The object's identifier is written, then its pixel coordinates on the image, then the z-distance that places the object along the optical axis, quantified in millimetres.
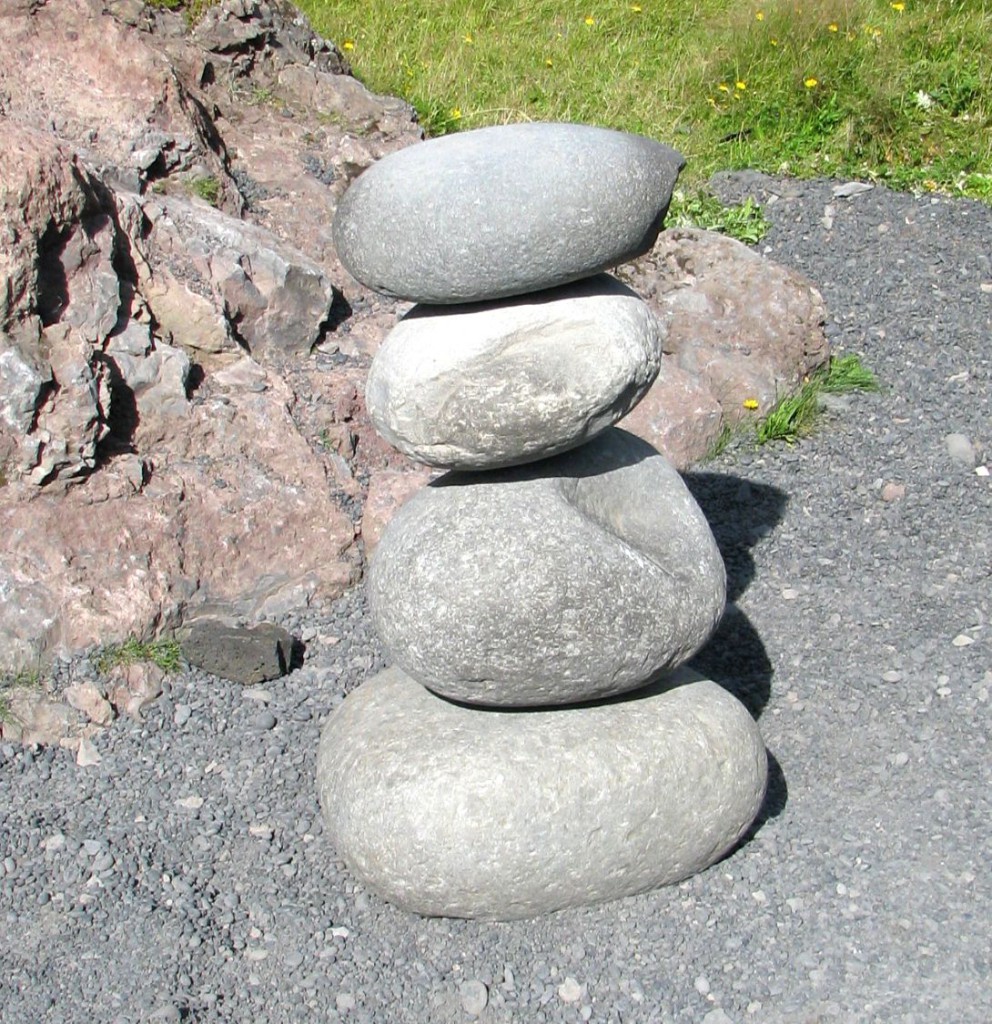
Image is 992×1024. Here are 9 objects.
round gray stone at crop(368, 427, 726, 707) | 3748
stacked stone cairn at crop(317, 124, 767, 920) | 3609
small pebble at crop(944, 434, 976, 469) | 6137
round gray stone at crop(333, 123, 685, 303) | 3521
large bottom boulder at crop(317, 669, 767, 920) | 3730
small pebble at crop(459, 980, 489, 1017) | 3646
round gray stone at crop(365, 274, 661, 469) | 3686
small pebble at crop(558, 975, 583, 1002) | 3684
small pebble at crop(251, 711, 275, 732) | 4738
